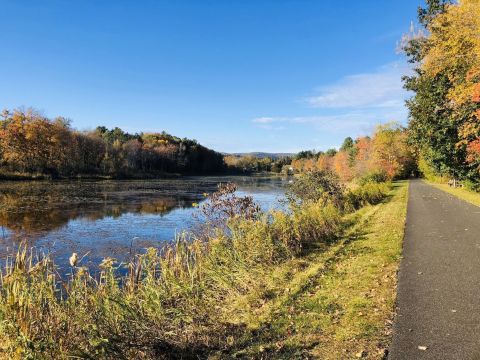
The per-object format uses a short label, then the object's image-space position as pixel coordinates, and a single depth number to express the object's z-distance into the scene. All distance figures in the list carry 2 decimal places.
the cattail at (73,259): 5.28
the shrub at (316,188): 19.03
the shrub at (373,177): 40.12
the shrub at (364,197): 22.16
